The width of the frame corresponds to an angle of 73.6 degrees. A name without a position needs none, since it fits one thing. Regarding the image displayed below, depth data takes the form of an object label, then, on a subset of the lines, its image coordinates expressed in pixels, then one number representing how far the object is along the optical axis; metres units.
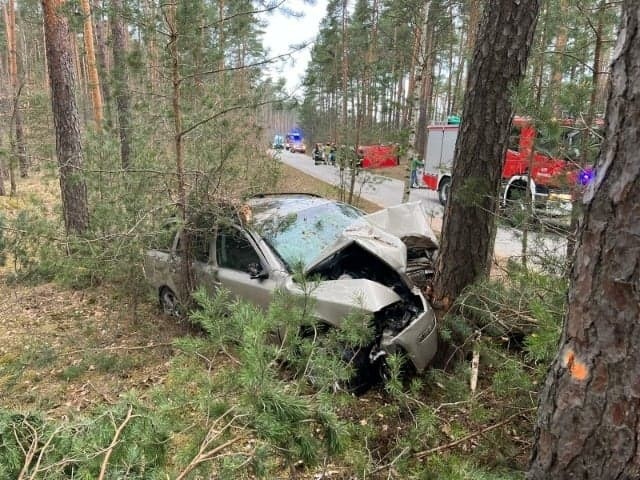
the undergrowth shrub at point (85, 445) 1.32
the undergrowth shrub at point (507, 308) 2.61
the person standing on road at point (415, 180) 16.91
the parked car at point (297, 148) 45.62
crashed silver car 3.44
